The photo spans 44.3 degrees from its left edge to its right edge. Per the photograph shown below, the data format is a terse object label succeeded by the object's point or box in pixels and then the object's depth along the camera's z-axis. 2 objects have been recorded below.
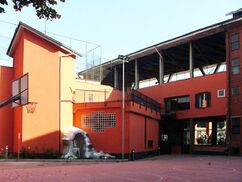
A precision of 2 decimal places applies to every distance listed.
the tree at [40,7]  4.50
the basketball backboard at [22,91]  16.43
